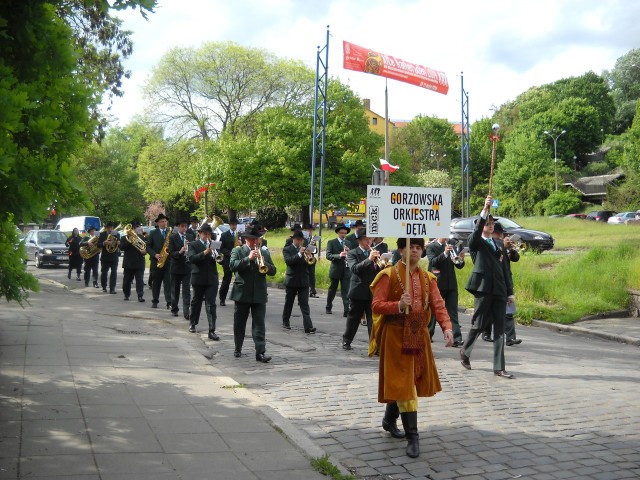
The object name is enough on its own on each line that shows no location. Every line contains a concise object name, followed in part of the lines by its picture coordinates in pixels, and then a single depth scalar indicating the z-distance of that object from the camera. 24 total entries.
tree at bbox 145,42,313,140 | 54.31
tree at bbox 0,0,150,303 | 4.91
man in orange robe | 6.18
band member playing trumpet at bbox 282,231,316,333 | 13.07
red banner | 27.70
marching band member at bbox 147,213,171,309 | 16.48
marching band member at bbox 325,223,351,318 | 14.27
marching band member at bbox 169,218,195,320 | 14.66
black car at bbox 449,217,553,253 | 27.58
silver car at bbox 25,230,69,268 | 30.84
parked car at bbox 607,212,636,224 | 50.34
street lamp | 66.66
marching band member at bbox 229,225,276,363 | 10.22
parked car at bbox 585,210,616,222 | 55.29
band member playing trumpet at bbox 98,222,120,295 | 20.12
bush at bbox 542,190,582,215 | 60.88
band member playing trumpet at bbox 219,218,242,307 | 17.25
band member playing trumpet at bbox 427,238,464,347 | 11.75
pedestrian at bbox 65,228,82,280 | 24.73
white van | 46.97
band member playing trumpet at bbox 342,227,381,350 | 11.15
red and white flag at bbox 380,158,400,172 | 19.36
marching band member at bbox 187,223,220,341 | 12.36
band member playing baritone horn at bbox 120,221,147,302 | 18.14
